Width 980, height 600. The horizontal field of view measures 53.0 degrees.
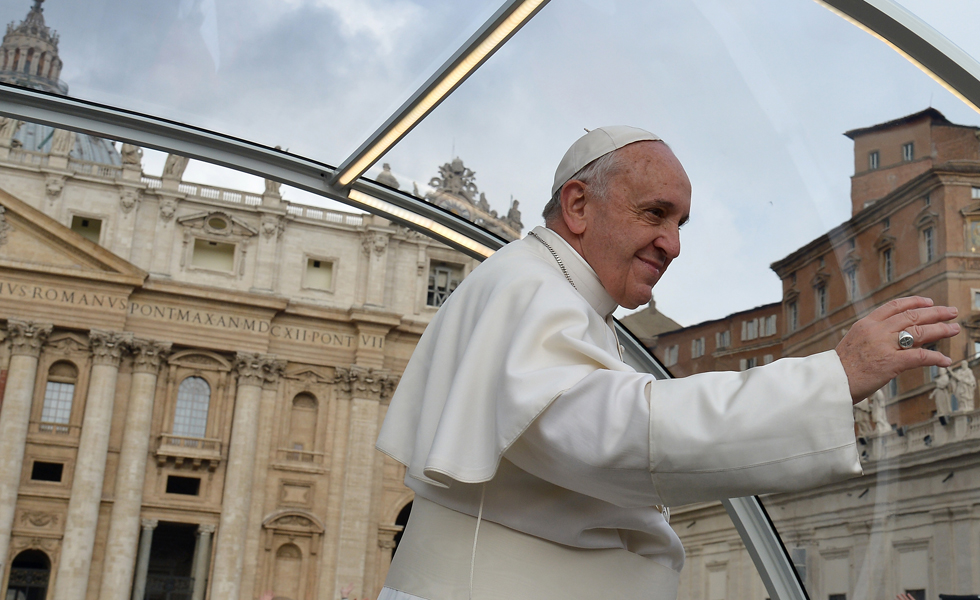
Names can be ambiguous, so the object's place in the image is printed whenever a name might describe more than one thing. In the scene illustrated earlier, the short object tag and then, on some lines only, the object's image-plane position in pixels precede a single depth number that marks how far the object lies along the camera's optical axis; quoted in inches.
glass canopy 109.0
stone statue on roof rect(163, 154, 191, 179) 1110.4
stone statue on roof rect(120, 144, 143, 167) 1080.2
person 35.7
